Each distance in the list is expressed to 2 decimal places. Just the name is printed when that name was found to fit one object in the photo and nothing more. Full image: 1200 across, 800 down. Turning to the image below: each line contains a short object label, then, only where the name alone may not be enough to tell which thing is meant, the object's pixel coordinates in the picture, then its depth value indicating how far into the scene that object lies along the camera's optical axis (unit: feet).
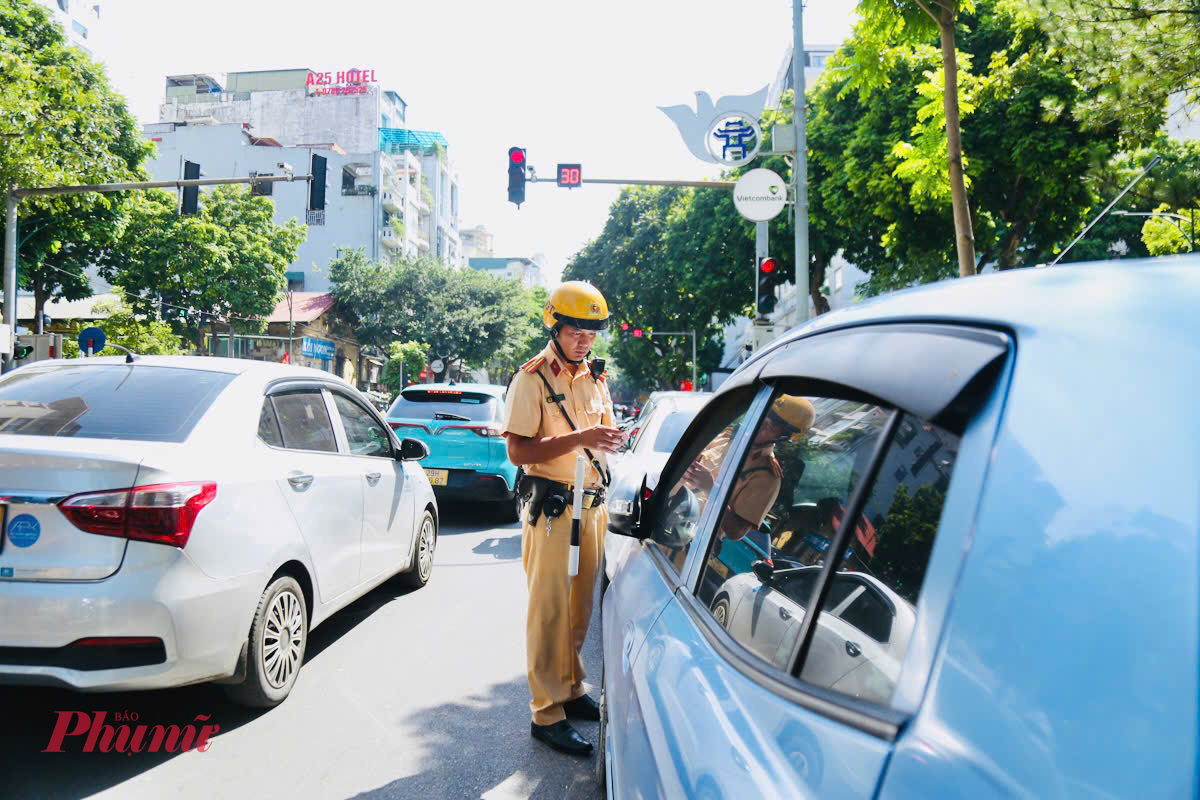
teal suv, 29.58
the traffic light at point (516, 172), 47.88
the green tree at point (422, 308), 155.12
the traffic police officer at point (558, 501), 11.37
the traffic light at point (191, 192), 51.83
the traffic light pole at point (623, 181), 46.33
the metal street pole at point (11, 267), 51.20
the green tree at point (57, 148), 44.11
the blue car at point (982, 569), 2.20
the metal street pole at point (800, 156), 45.47
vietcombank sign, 40.63
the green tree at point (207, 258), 111.45
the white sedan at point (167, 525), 9.88
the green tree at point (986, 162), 50.19
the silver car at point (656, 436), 17.22
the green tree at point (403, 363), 144.36
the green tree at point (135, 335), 87.51
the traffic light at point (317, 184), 53.01
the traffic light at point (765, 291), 39.45
